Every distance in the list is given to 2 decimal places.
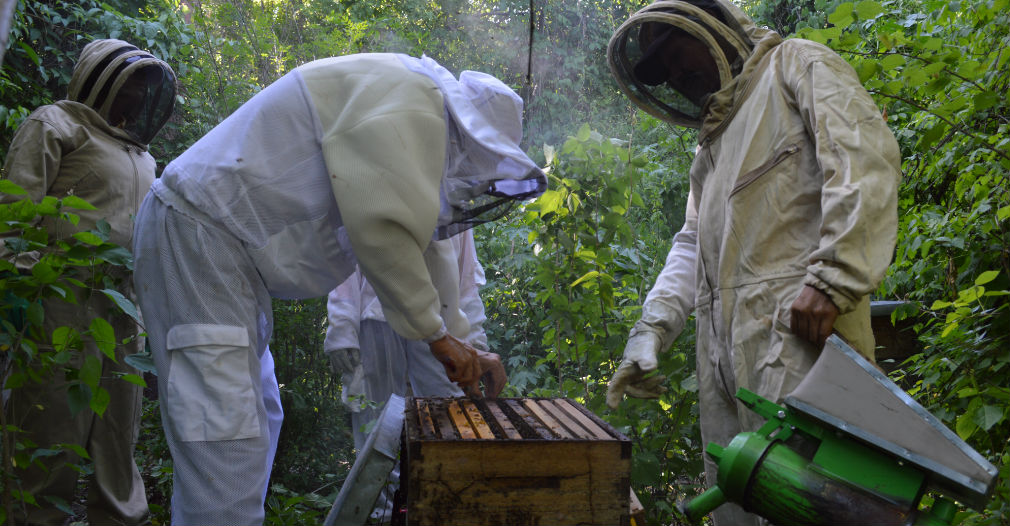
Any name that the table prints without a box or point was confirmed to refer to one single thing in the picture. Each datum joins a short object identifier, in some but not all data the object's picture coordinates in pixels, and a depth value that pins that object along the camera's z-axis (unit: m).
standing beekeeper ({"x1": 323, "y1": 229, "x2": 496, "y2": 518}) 3.46
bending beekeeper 1.94
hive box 1.57
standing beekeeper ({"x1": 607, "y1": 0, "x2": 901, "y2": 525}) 1.65
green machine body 1.19
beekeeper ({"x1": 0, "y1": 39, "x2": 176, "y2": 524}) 3.02
